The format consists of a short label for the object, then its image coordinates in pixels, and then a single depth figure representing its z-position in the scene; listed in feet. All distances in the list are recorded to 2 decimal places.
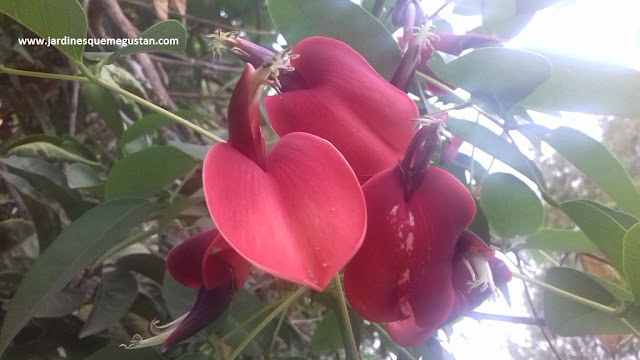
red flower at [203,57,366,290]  0.59
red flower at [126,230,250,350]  0.80
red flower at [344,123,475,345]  0.73
